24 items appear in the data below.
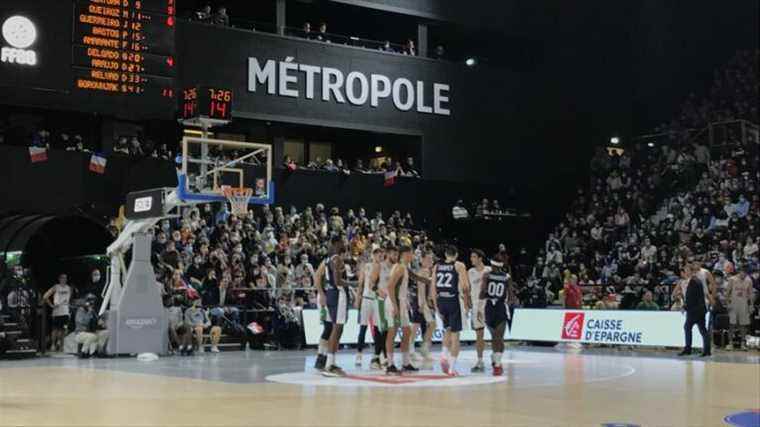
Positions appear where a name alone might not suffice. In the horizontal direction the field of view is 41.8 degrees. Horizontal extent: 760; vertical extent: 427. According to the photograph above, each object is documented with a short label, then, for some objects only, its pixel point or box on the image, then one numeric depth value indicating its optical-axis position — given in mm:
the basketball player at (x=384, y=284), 16281
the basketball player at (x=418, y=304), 17266
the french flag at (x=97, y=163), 28203
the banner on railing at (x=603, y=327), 23500
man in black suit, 20984
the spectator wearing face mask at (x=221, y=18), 31438
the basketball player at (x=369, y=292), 16203
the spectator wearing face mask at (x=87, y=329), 20750
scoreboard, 23391
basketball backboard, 19844
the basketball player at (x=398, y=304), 15531
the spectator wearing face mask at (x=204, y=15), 31203
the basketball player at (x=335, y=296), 15812
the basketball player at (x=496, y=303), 16500
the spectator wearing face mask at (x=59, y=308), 21984
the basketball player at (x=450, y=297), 16078
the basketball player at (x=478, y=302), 16703
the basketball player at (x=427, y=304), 17656
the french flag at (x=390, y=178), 34250
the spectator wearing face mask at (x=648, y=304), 25266
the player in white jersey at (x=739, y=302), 24188
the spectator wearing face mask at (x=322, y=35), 34000
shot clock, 21312
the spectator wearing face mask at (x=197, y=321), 22234
